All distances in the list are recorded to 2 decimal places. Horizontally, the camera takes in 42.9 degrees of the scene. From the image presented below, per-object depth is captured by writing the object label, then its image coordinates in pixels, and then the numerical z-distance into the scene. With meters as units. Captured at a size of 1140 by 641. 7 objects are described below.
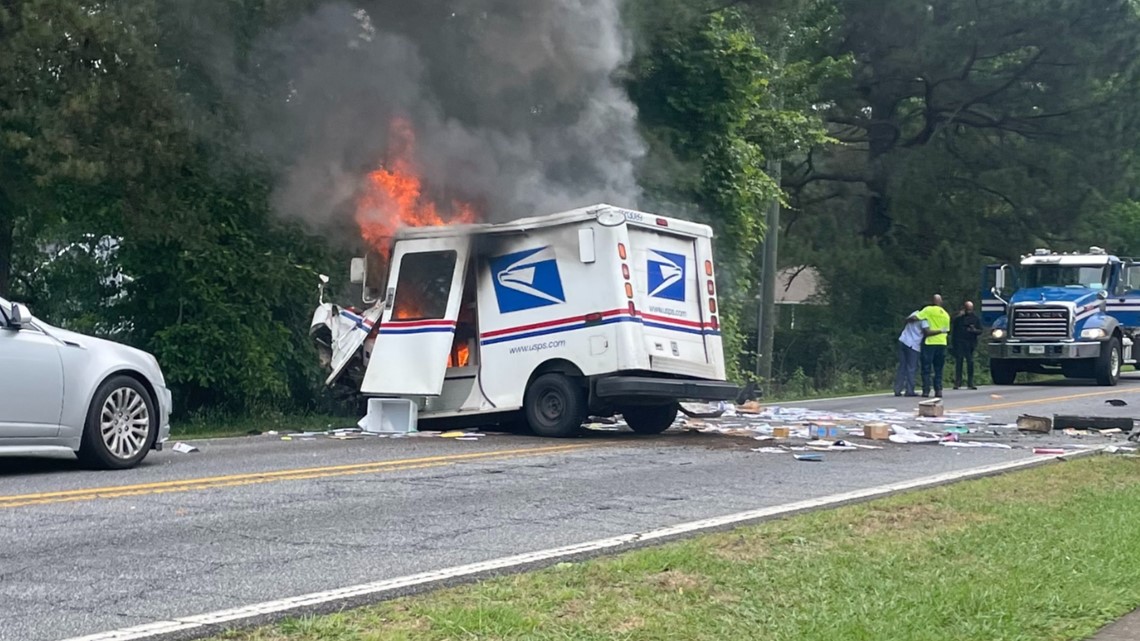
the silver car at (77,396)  10.07
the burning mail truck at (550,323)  14.21
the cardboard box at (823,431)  14.76
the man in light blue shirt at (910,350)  23.91
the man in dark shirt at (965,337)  27.86
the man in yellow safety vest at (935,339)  23.97
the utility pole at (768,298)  26.52
